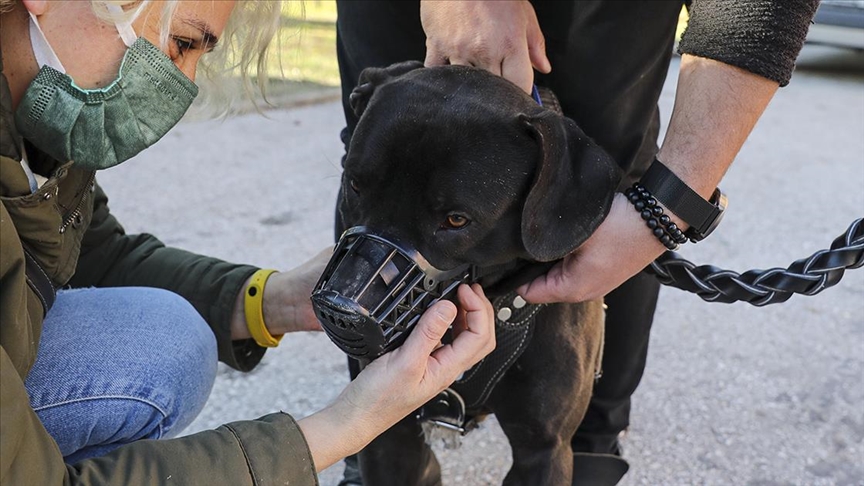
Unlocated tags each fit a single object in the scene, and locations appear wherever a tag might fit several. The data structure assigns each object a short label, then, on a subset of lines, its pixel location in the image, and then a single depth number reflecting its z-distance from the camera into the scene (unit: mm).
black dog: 738
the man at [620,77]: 773
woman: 686
